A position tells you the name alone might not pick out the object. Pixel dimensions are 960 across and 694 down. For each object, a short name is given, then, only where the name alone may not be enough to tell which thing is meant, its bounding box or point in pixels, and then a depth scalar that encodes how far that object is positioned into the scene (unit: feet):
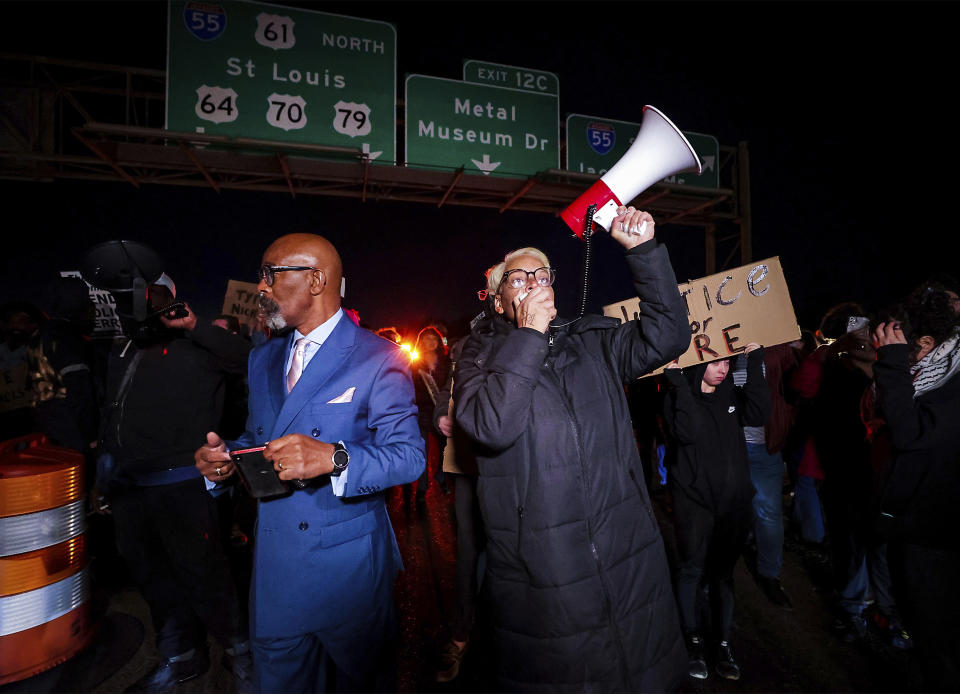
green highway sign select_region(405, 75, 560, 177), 22.11
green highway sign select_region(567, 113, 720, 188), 25.54
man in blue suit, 5.82
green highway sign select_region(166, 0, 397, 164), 18.16
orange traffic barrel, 9.21
